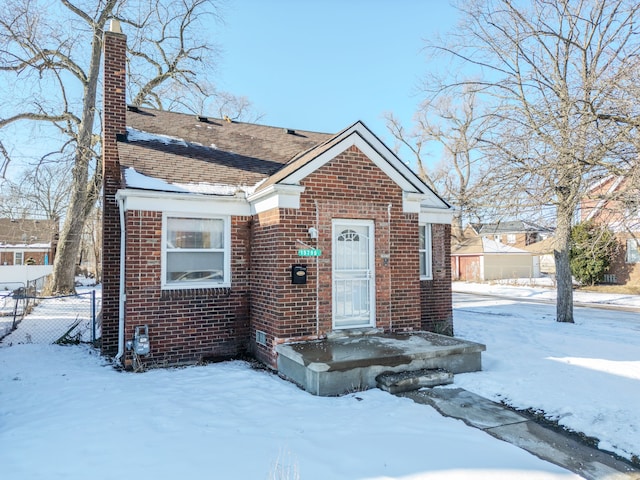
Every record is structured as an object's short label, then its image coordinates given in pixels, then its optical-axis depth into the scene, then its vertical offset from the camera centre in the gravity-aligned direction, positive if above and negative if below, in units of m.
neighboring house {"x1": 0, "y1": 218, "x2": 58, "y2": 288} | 45.47 +1.97
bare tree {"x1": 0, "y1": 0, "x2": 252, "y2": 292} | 17.19 +8.21
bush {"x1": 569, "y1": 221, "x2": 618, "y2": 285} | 27.09 -0.17
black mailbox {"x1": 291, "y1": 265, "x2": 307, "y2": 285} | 7.36 -0.19
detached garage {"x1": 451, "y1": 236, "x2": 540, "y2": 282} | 37.62 +0.10
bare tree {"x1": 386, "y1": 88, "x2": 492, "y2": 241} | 11.27 +2.10
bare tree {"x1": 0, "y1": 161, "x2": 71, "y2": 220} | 15.52 +3.31
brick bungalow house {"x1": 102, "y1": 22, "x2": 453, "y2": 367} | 7.52 +0.29
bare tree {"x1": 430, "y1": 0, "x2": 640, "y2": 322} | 7.77 +2.74
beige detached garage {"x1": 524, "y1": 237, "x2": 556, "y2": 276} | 40.17 +0.06
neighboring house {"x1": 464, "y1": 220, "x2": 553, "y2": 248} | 41.24 +2.63
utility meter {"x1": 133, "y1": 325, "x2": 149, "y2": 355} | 7.36 -1.34
